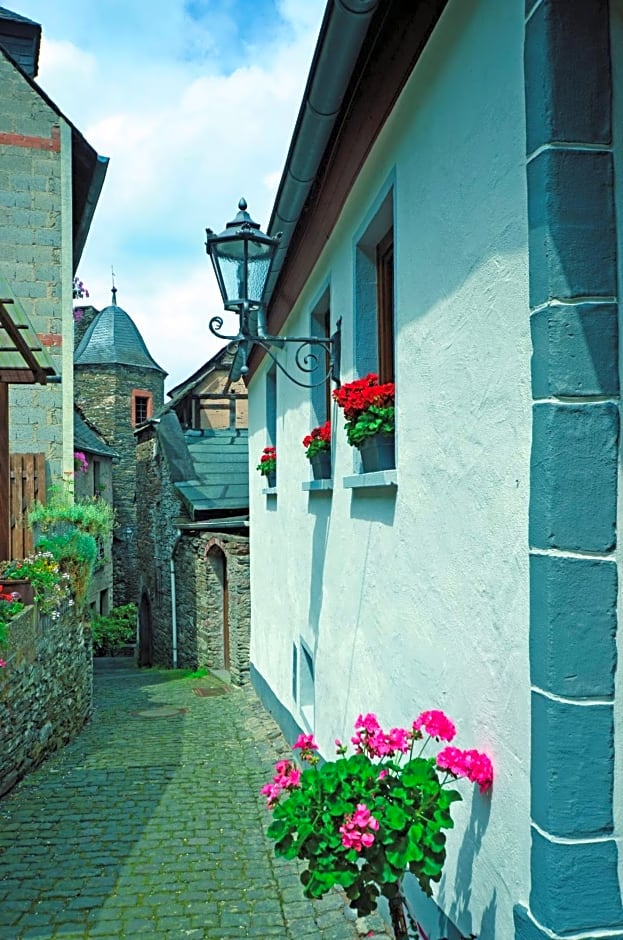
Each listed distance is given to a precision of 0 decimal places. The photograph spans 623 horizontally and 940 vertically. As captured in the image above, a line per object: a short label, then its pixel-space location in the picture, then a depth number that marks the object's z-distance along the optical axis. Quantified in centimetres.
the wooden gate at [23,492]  857
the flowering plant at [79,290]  1402
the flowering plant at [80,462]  1110
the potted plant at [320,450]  536
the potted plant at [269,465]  866
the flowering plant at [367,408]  373
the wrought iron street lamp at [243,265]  482
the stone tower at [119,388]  3136
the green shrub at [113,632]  2167
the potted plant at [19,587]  692
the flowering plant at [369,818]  218
